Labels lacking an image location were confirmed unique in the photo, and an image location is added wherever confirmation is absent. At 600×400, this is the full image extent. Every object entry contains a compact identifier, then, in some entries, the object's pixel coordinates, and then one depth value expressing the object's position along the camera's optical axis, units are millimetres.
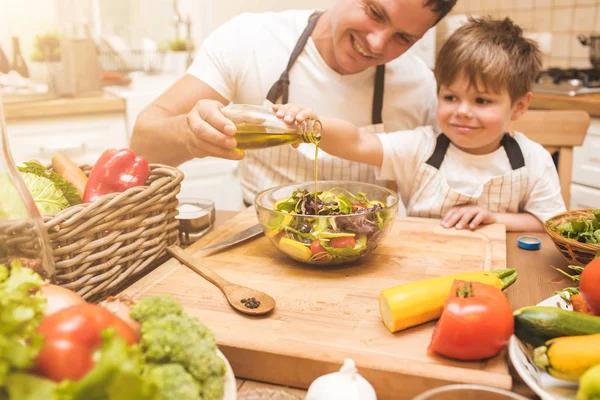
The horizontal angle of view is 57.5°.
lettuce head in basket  898
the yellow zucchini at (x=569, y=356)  584
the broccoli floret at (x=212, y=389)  550
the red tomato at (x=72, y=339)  454
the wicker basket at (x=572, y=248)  941
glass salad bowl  974
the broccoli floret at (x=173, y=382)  490
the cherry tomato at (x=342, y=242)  976
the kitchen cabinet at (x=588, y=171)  2262
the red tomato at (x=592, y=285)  709
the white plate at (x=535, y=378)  600
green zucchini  647
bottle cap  1166
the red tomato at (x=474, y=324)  669
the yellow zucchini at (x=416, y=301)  776
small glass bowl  1209
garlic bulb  603
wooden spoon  847
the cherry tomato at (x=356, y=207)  1046
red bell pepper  1005
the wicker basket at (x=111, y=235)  817
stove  2381
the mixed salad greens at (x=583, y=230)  982
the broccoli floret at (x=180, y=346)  521
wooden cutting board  711
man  1510
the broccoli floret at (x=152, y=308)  556
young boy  1391
